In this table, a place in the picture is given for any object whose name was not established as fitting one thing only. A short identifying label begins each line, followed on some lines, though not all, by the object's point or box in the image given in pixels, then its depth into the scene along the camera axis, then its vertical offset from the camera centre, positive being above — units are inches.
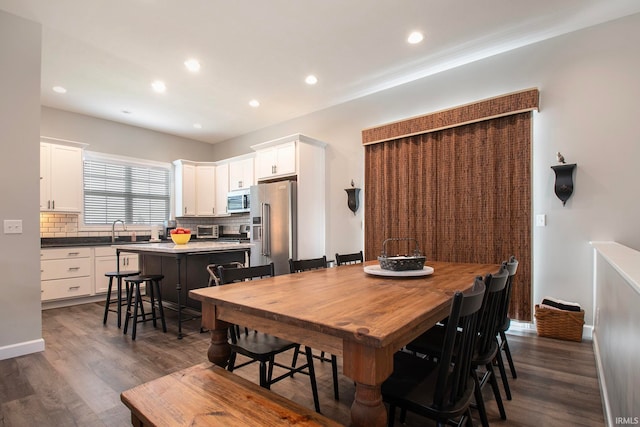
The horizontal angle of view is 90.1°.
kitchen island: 145.7 -25.4
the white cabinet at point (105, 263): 195.9 -30.1
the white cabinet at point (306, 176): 185.6 +23.2
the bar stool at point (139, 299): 127.1 -35.6
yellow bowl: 167.3 -12.0
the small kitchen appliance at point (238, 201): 234.2 +10.6
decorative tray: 77.4 -14.7
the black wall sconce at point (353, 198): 180.2 +9.1
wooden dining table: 39.7 -15.6
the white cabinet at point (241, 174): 235.5 +31.2
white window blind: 217.8 +19.0
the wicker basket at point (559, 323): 115.0 -40.9
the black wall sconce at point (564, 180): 119.0 +12.3
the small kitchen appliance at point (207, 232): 263.6 -14.0
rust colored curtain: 127.9 +8.7
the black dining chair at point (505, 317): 75.3 -25.9
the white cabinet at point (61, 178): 185.2 +23.0
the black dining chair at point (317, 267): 82.7 -16.5
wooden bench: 41.9 -27.2
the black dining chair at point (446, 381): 44.5 -27.8
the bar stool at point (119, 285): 142.9 -31.4
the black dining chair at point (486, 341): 57.4 -28.5
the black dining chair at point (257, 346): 69.1 -29.7
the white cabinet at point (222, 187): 253.6 +22.7
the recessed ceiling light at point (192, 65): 145.3 +70.0
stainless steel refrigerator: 184.1 -6.2
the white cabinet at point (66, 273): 176.6 -32.6
